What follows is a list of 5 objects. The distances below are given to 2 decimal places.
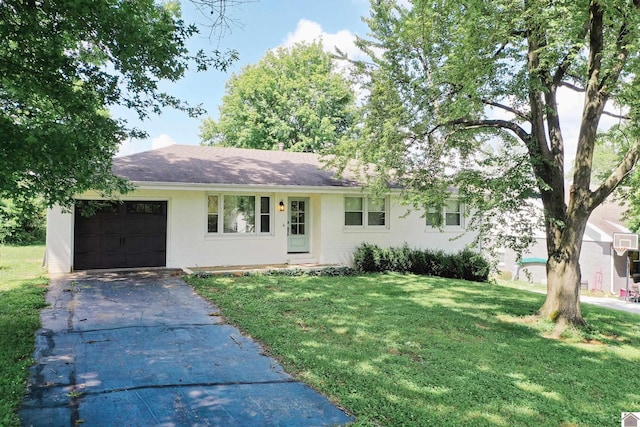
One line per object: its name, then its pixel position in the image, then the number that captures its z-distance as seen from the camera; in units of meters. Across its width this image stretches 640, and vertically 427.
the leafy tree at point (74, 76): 4.20
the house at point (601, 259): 19.94
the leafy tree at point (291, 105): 28.27
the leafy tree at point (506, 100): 6.72
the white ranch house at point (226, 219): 11.54
